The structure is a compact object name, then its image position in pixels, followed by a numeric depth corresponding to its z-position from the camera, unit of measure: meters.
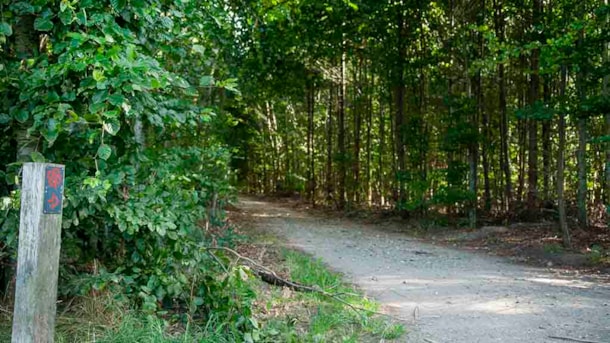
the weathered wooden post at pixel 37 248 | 3.31
